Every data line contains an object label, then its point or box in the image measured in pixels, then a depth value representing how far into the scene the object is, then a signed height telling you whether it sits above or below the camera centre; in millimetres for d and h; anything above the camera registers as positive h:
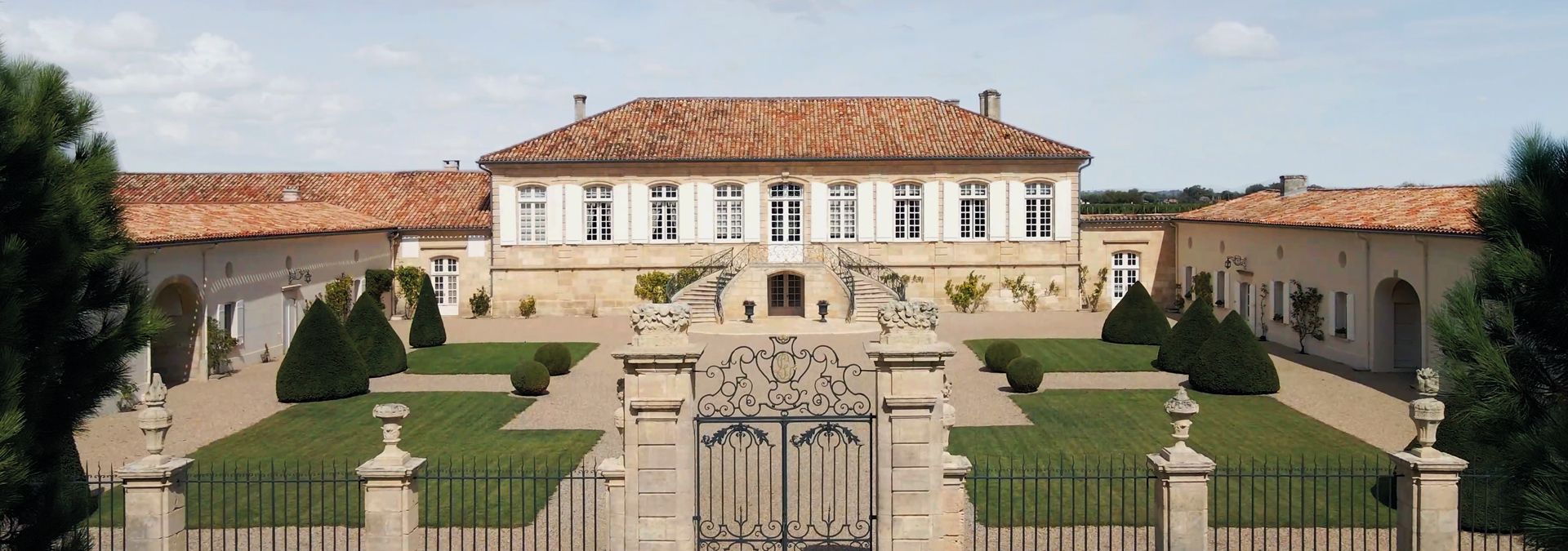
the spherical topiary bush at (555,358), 20688 -1581
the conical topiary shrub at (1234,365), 17953 -1534
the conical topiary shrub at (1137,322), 24562 -1204
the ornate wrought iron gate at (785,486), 8961 -2196
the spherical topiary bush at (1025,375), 18250 -1683
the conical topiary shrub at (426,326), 25547 -1264
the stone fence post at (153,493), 8688 -1652
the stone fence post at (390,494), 8656 -1657
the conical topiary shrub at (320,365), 18016 -1488
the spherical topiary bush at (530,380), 18516 -1753
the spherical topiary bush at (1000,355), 20578 -1569
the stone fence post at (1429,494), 8633 -1685
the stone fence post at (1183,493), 8688 -1678
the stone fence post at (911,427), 8375 -1156
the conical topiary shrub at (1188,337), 19781 -1236
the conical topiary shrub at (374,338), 20969 -1264
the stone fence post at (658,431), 8375 -1183
